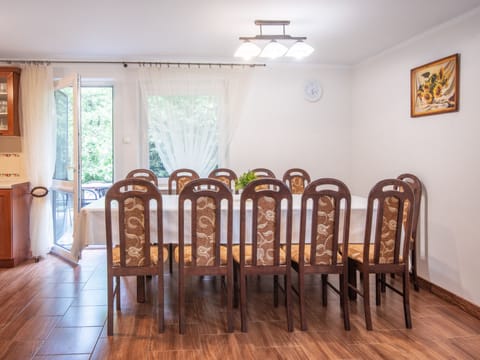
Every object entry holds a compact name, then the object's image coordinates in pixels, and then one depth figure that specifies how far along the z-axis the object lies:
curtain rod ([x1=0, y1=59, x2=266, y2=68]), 4.56
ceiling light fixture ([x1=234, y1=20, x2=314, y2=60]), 3.32
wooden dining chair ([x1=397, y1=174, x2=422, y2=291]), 3.51
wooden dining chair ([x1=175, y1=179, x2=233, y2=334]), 2.50
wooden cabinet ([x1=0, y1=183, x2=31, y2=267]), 4.12
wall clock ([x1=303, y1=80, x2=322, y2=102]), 5.00
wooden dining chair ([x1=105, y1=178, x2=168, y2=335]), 2.48
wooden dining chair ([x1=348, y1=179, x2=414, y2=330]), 2.58
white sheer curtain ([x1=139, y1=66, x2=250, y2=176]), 4.74
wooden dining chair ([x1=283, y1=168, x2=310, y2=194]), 4.46
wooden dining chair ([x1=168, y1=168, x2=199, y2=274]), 4.25
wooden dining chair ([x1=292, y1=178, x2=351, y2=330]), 2.58
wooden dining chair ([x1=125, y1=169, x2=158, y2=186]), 4.04
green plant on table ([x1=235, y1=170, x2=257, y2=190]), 3.52
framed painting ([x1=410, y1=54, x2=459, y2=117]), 3.21
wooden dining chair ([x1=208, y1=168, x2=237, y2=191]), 4.30
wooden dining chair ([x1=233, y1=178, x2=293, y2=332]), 2.54
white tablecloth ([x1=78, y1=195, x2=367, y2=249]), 2.86
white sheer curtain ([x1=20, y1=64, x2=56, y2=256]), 4.50
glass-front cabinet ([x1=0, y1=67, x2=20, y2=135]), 4.41
